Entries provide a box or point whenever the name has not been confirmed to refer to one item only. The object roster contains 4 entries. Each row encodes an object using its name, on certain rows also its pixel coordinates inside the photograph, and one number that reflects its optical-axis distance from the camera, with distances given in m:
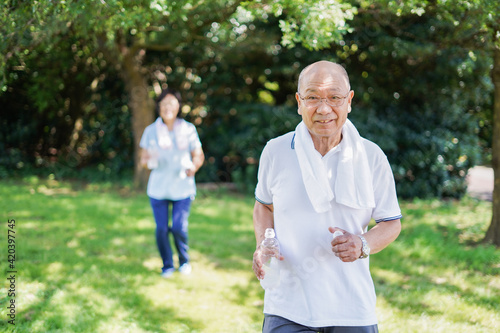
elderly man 2.20
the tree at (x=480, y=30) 4.36
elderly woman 5.22
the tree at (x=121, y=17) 3.63
